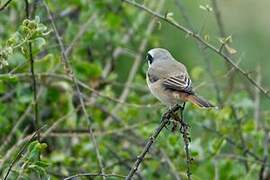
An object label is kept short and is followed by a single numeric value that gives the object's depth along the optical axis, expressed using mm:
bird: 7945
